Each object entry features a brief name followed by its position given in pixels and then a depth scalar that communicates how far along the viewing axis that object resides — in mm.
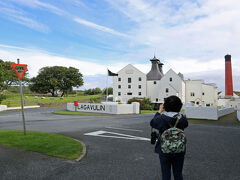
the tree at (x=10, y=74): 49550
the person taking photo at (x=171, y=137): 2920
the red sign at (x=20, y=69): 8289
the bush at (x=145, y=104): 34094
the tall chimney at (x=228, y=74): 56344
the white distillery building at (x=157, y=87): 52281
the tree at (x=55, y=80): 67000
